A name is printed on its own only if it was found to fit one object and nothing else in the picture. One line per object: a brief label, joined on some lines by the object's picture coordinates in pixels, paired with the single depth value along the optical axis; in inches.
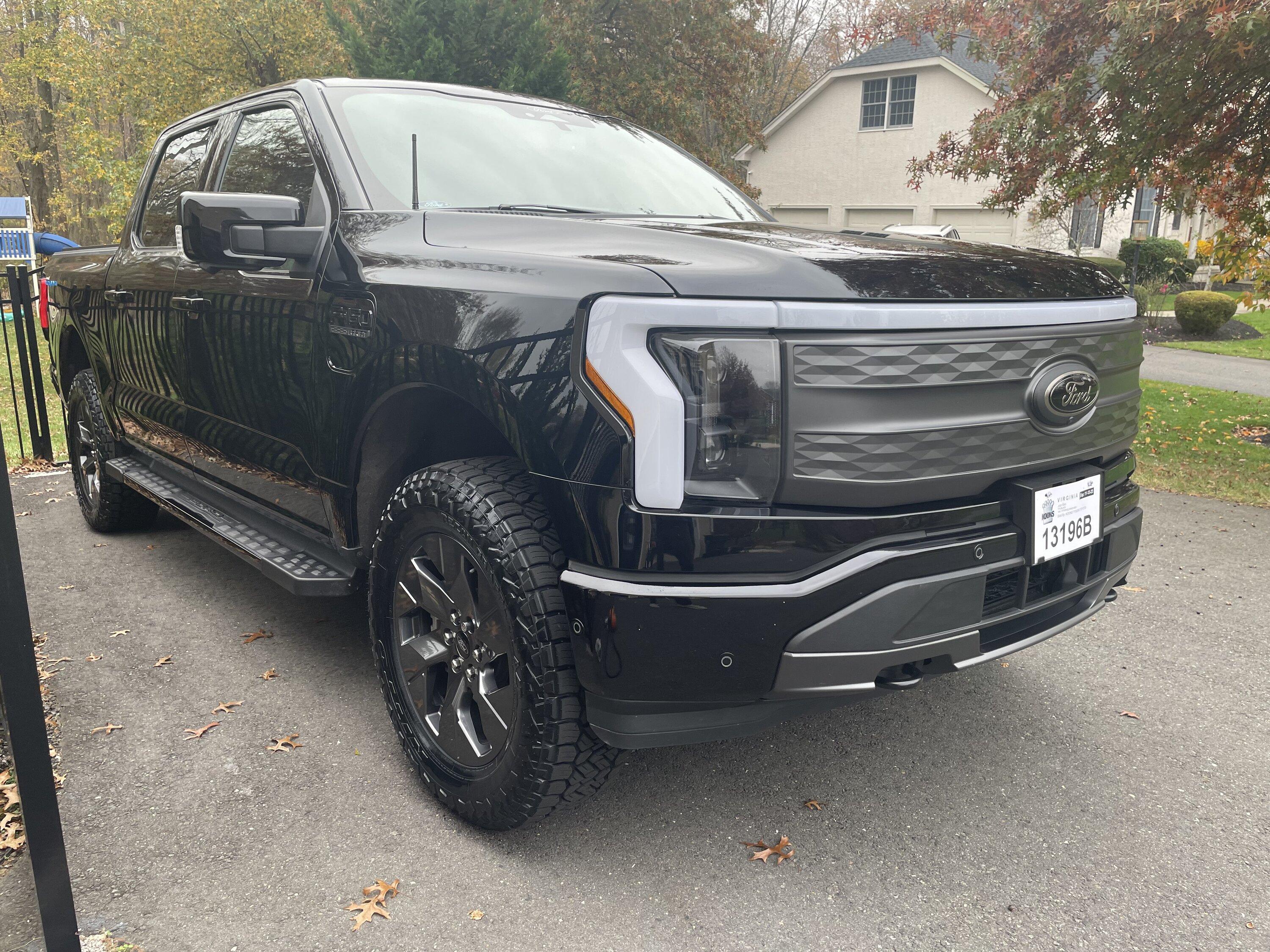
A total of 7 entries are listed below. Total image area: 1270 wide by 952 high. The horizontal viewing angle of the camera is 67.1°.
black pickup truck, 77.7
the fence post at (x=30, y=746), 67.2
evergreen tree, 565.6
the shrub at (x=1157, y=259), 967.0
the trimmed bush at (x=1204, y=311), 677.3
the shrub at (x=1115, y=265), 821.1
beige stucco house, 988.6
